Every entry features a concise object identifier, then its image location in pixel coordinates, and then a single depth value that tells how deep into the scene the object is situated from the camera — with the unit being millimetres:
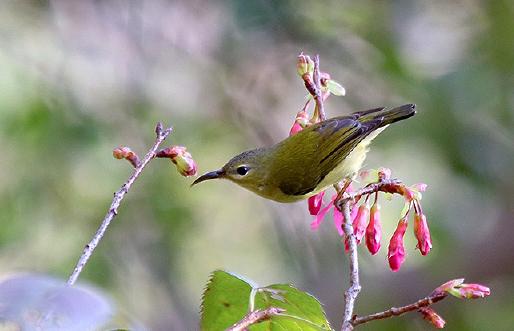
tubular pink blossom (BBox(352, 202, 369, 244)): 4590
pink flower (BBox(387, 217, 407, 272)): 4480
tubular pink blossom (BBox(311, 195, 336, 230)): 4712
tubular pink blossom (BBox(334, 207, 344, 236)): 4712
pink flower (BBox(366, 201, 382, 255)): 4523
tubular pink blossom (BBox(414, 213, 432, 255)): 4398
